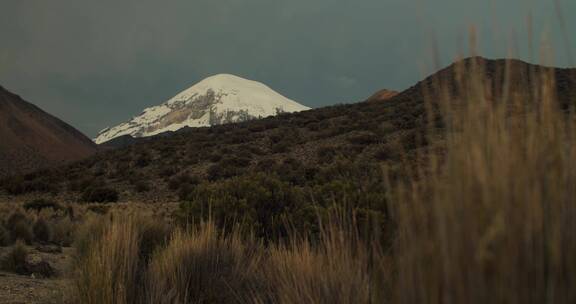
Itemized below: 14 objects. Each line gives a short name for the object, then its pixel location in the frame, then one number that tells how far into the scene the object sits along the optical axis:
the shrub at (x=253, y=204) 6.99
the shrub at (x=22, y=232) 10.52
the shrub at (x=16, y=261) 7.19
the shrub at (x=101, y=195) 20.95
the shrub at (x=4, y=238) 9.88
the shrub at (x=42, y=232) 11.30
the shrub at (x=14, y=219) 11.29
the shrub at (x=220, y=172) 23.11
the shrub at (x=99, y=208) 15.58
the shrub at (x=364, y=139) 25.44
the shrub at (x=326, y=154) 23.69
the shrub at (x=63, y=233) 11.20
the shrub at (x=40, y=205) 17.55
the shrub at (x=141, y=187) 22.45
